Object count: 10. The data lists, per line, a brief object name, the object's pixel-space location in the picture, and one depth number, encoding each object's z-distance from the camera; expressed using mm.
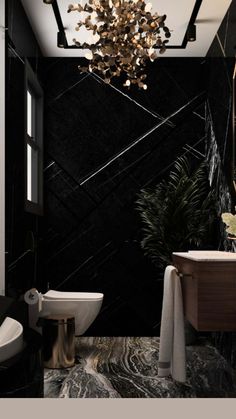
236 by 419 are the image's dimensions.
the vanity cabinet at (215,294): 2543
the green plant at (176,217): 4359
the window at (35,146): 4379
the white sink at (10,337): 1319
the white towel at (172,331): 2996
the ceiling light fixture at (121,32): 2525
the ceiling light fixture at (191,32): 3970
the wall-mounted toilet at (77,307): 3932
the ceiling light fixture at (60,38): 4105
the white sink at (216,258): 2535
